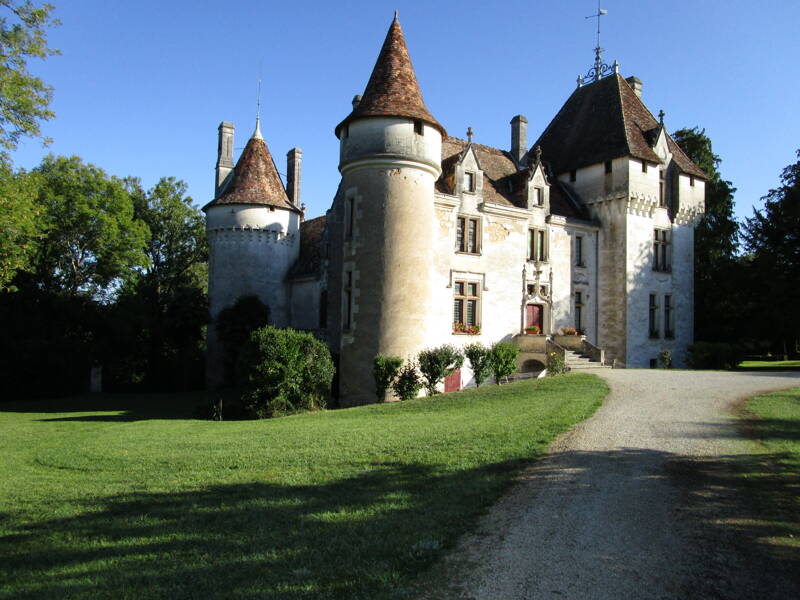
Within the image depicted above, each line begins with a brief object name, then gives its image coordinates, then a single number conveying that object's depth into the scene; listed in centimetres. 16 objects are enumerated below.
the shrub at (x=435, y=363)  2130
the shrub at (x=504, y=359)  2244
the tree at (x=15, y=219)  2162
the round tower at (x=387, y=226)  2227
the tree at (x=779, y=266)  3025
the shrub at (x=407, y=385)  2125
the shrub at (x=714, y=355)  2836
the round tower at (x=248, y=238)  3222
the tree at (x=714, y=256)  3331
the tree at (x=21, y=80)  1997
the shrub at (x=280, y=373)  1956
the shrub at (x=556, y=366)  2233
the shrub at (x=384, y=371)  2130
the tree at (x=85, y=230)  3531
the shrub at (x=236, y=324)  3100
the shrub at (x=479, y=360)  2228
